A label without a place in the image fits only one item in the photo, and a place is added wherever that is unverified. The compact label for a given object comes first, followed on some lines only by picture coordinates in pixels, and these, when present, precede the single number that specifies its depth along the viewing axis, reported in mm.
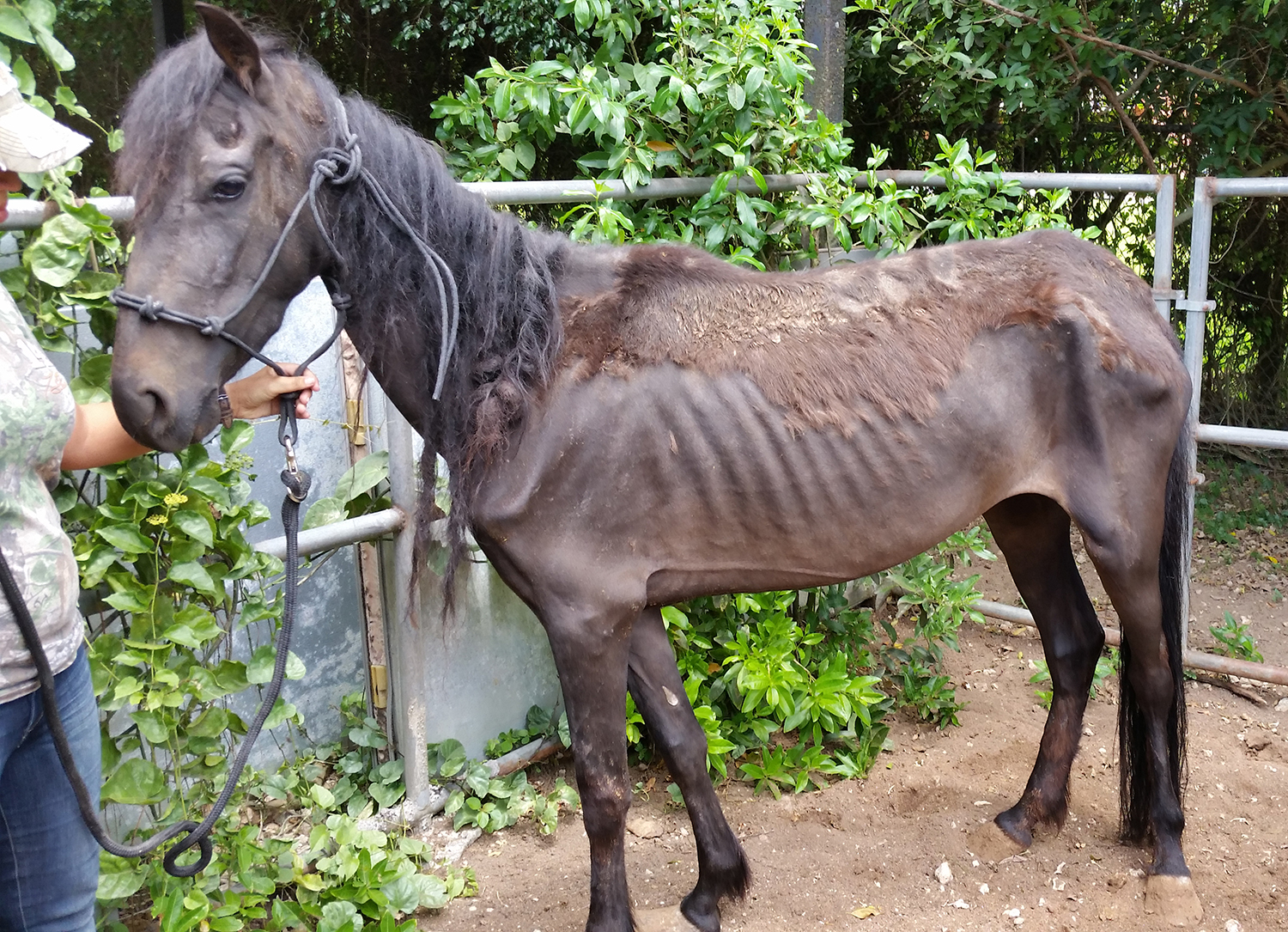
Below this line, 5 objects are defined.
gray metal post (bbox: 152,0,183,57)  5386
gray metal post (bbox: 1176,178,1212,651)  3723
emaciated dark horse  1825
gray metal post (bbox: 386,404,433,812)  2875
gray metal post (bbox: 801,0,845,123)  4238
